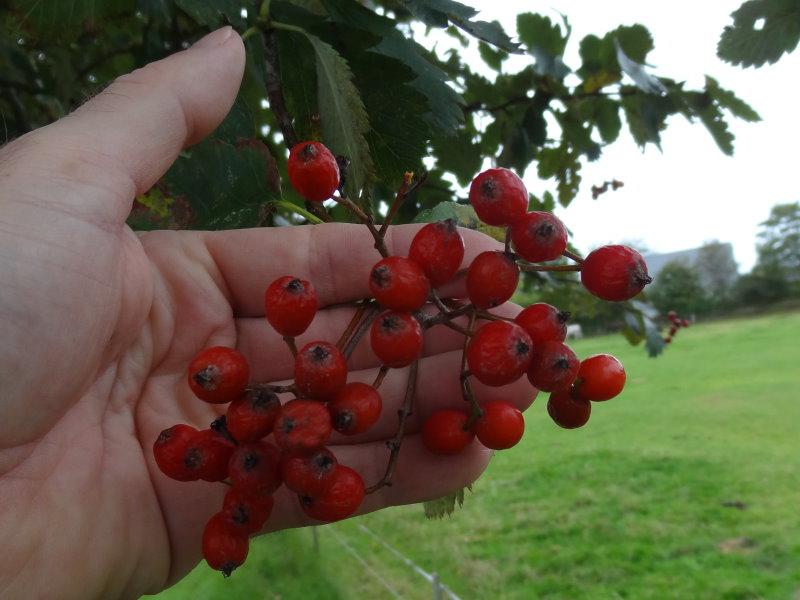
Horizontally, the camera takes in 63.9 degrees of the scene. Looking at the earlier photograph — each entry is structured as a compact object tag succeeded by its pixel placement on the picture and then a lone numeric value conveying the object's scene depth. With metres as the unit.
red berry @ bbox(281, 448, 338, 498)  0.14
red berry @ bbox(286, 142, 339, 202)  0.15
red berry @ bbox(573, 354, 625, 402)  0.17
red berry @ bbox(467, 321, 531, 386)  0.15
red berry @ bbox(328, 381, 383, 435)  0.14
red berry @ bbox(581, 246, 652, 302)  0.15
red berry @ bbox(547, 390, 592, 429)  0.17
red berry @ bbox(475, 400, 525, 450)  0.17
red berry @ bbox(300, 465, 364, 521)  0.16
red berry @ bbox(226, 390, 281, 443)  0.15
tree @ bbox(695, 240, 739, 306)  28.99
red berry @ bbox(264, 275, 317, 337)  0.15
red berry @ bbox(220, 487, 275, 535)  0.16
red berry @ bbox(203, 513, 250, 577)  0.16
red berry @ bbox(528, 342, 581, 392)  0.15
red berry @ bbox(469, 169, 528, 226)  0.15
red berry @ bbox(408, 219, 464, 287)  0.15
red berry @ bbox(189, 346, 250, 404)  0.15
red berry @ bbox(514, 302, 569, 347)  0.16
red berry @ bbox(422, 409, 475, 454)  0.18
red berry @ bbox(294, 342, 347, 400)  0.14
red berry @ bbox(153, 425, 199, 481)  0.16
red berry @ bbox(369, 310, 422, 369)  0.15
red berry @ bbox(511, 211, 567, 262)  0.15
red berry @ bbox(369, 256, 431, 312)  0.14
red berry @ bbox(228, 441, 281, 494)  0.15
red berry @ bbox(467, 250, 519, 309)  0.15
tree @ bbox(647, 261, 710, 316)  24.45
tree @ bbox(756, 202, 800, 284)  25.67
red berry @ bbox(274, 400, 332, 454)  0.13
